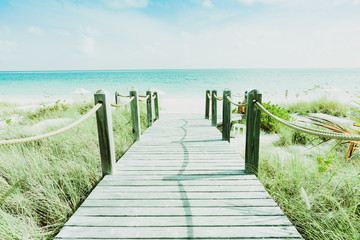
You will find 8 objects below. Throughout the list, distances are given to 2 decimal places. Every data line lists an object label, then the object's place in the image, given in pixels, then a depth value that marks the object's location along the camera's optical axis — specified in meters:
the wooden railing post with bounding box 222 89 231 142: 4.66
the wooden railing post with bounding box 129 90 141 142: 4.68
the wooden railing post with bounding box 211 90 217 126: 6.14
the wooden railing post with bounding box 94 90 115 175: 2.77
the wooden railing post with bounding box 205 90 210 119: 7.73
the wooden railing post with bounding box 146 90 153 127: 6.21
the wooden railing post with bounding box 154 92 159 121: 7.85
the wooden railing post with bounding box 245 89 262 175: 2.83
